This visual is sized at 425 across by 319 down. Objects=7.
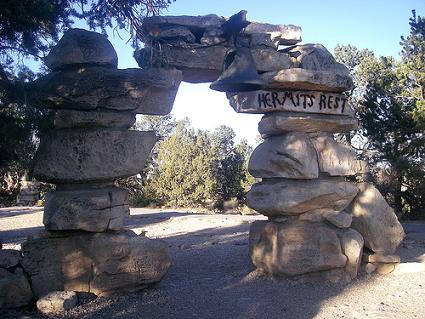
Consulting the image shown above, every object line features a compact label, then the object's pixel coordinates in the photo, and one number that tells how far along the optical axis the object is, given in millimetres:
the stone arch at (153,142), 5324
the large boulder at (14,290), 4930
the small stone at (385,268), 6664
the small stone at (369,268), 6621
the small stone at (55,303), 4824
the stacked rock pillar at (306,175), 6152
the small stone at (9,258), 5267
